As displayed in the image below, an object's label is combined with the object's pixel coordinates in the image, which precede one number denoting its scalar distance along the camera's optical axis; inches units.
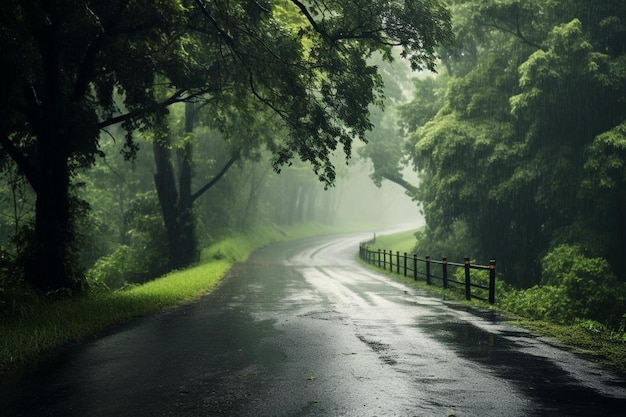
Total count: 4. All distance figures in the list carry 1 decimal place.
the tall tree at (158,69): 493.7
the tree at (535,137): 729.0
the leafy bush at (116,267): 1037.2
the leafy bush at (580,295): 608.4
